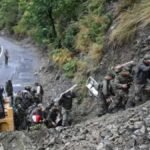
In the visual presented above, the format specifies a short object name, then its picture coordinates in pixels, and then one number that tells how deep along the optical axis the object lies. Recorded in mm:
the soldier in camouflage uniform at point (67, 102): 15126
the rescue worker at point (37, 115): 14117
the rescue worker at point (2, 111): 14094
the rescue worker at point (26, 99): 16478
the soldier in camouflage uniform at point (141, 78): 13062
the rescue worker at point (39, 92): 17569
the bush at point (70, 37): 25200
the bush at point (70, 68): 21906
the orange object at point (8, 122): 14062
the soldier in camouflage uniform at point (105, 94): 14133
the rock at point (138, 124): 10656
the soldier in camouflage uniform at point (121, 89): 13734
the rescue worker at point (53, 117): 14086
